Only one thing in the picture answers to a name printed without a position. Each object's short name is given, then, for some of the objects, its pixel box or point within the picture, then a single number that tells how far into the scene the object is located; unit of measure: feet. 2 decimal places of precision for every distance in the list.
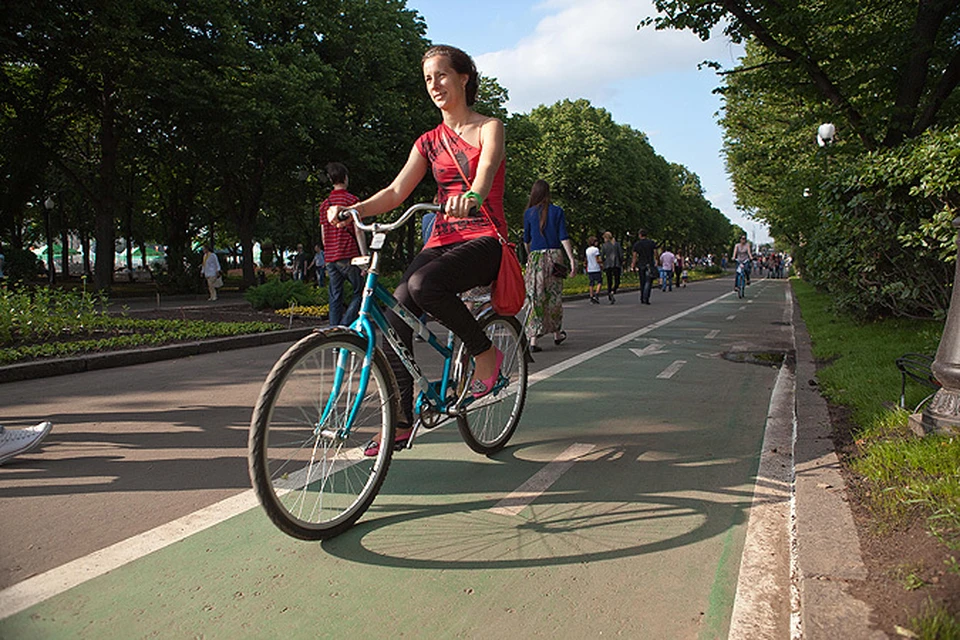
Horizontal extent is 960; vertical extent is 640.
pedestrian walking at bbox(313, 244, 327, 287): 97.19
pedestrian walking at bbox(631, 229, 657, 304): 68.39
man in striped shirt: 27.66
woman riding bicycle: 11.82
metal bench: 15.03
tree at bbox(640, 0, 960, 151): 41.04
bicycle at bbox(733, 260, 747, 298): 86.33
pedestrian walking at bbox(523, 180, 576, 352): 30.86
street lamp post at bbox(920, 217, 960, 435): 12.75
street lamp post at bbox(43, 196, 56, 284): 104.73
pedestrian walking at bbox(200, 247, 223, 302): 78.07
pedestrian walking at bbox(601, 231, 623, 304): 72.84
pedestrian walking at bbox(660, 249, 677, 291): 101.24
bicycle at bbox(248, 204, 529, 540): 9.61
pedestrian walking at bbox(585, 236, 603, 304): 73.97
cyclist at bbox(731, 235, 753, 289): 85.87
